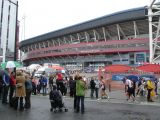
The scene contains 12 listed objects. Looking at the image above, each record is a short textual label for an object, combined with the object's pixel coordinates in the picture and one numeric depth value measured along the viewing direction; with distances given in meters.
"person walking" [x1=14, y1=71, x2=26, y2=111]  7.88
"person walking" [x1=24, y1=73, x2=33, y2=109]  8.25
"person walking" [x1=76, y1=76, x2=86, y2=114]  7.71
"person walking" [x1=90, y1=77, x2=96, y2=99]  13.32
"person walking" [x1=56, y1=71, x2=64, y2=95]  13.41
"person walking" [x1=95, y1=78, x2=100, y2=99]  13.24
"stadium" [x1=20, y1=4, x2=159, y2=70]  41.17
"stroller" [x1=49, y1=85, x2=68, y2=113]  7.79
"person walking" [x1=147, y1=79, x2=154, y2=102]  11.80
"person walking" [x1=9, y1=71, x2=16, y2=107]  8.81
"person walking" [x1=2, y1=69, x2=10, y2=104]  8.09
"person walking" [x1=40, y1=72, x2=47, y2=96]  14.80
